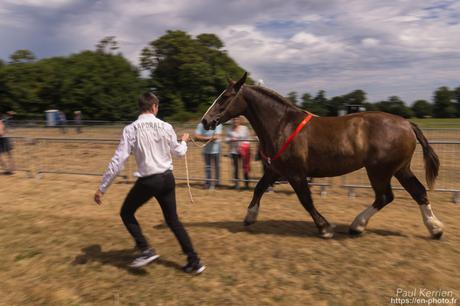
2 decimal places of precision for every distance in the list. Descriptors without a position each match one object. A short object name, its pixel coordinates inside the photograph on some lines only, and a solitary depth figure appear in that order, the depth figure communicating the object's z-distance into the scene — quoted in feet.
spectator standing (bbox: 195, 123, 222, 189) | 28.81
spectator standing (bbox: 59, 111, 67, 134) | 67.15
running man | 12.64
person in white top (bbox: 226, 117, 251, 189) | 28.55
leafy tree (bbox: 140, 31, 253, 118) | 149.79
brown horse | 16.05
